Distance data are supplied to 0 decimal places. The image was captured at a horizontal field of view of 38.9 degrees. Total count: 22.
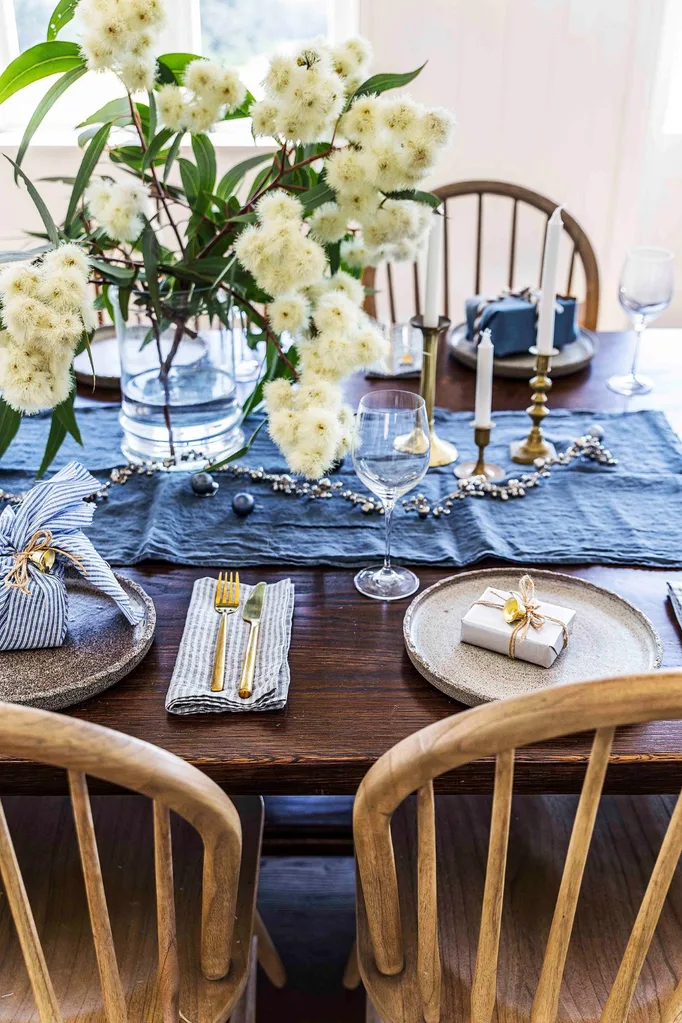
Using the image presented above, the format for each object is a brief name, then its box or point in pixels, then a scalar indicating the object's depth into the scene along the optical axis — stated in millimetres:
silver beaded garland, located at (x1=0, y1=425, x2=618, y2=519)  1229
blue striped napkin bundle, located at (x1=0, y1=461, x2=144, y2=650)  920
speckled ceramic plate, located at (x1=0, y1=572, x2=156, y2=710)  871
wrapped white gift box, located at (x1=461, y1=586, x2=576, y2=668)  898
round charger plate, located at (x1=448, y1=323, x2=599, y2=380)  1562
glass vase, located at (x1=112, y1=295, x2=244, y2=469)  1246
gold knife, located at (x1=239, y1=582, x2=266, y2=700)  885
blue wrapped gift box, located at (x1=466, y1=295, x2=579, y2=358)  1567
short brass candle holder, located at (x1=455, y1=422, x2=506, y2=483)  1289
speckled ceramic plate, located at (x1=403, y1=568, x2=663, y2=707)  883
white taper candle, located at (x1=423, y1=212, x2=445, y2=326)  1241
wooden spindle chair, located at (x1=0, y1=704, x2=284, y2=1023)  619
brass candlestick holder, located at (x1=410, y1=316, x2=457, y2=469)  1272
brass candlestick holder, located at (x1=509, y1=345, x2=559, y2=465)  1297
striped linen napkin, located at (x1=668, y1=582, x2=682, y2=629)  998
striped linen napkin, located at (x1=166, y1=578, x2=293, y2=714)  869
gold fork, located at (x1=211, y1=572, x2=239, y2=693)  957
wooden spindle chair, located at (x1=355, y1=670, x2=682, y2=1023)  605
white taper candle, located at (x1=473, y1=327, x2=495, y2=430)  1213
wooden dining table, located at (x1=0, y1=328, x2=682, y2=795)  819
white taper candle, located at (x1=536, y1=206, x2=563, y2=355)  1229
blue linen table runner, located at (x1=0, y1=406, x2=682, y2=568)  1116
